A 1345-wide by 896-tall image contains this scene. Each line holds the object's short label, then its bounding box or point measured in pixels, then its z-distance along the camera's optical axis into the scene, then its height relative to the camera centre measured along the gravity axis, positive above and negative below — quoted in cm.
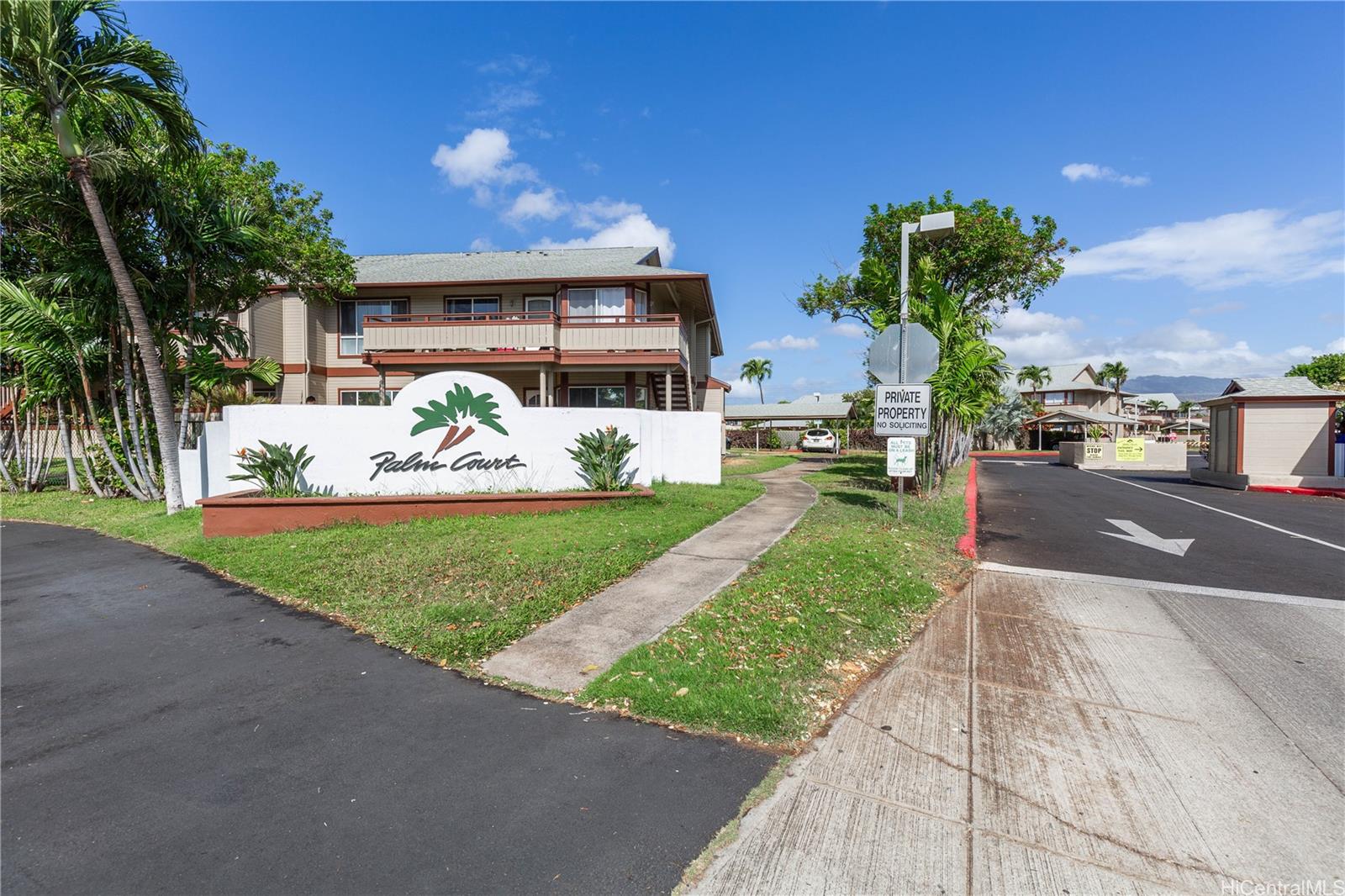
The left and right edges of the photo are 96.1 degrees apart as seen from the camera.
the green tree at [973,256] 2058 +616
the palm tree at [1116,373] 7809 +758
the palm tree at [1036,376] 6962 +650
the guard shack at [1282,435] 1762 -14
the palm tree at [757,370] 9675 +1014
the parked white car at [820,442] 3947 -65
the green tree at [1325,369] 5231 +549
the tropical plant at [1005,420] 4716 +88
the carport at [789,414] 5102 +162
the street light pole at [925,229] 972 +337
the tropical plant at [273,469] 976 -57
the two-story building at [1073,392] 6925 +463
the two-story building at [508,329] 1762 +320
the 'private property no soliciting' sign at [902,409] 944 +36
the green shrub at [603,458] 1095 -46
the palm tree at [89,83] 915 +564
